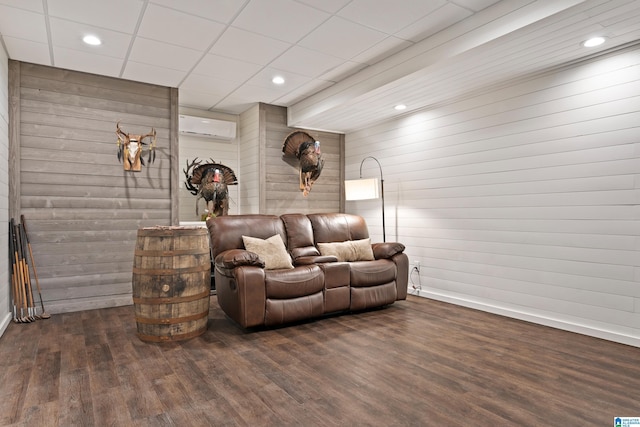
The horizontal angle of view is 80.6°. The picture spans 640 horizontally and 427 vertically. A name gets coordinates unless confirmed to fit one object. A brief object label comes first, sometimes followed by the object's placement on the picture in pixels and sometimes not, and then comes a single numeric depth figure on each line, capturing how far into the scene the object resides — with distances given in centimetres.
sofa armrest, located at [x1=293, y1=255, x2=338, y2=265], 400
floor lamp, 506
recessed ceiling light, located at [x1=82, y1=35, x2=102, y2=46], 342
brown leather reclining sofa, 341
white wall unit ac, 546
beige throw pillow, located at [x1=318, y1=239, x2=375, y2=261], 441
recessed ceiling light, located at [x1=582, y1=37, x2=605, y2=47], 293
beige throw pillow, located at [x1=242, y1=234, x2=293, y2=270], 380
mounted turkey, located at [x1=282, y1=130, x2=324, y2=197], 550
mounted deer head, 448
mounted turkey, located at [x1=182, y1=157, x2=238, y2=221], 509
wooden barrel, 305
